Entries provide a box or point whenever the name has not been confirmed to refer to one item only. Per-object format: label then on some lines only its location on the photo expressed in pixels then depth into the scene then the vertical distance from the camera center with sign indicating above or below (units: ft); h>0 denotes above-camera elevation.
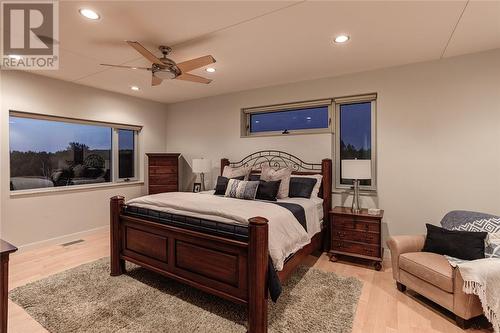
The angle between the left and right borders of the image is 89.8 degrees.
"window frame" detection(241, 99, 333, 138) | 13.08 +3.17
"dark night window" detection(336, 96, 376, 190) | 12.10 +1.54
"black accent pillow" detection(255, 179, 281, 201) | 11.07 -1.13
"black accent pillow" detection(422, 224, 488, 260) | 7.47 -2.45
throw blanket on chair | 6.23 -2.92
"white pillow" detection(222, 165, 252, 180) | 13.43 -0.40
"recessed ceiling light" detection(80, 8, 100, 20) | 6.98 +4.30
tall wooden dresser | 16.57 -0.56
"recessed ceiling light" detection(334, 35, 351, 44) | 8.41 +4.32
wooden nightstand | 10.21 -2.96
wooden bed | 6.32 -2.85
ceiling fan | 8.25 +3.44
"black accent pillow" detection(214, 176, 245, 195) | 12.46 -1.05
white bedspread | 7.23 -1.54
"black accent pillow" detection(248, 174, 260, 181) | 12.97 -0.65
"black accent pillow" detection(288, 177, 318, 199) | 11.71 -1.06
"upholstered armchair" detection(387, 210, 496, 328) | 6.69 -3.26
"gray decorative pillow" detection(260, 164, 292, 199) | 11.65 -0.59
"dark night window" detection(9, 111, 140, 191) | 12.35 +0.74
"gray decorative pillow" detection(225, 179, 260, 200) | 10.96 -1.11
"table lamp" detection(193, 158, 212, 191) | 15.62 -0.03
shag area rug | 6.79 -4.32
